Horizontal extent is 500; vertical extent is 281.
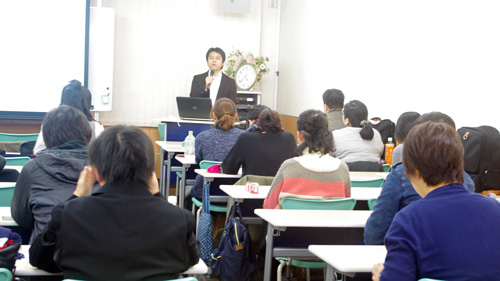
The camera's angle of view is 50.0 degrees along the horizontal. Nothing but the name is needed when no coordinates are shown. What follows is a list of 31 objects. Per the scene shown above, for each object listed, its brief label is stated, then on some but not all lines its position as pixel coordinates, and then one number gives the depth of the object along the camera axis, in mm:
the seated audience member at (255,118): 3908
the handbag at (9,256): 1712
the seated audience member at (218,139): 4391
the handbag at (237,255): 3264
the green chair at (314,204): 2824
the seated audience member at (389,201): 2189
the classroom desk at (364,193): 3139
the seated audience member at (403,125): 2921
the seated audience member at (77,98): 4266
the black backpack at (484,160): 3770
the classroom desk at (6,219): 2352
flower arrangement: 8320
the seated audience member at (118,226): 1688
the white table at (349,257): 1854
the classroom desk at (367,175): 4089
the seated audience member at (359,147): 4406
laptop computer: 6535
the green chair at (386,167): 4512
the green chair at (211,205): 4145
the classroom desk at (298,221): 2416
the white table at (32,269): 1826
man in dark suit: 7352
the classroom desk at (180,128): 6629
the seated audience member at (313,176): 3016
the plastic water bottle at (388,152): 5078
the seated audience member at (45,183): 2193
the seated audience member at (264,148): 3807
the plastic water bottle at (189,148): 4973
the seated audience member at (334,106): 5359
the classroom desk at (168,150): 5371
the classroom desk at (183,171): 4651
